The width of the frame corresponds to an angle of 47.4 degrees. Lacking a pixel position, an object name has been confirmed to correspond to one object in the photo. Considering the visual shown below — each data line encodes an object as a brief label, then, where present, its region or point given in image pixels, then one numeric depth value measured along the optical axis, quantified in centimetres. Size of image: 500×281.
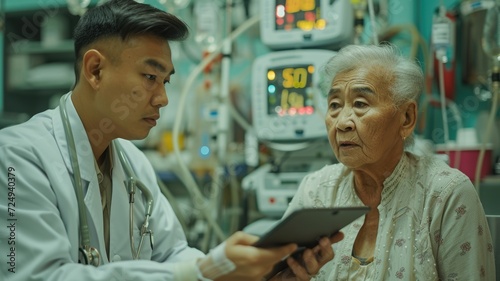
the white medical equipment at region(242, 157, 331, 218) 252
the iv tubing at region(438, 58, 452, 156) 238
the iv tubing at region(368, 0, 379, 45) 224
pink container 233
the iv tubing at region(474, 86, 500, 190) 221
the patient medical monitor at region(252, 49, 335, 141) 248
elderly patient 150
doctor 124
